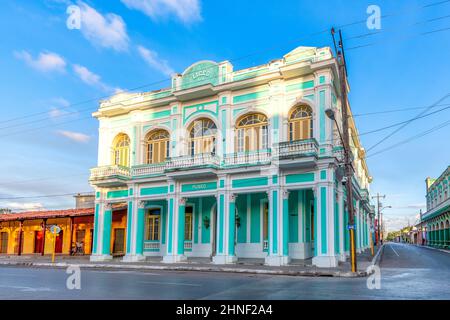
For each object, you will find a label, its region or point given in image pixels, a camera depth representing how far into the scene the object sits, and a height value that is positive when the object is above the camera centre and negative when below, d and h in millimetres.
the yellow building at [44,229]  33969 -450
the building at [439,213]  49128 +1997
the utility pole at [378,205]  59041 +3057
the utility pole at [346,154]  17256 +3015
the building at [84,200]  41625 +2544
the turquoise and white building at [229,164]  20922 +3300
